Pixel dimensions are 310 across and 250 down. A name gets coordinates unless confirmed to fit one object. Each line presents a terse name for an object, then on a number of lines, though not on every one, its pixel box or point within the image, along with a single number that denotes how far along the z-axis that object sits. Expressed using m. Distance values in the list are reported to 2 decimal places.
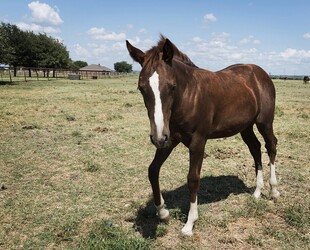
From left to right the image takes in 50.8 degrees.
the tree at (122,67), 175.38
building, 156.50
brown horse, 3.70
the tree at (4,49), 39.75
